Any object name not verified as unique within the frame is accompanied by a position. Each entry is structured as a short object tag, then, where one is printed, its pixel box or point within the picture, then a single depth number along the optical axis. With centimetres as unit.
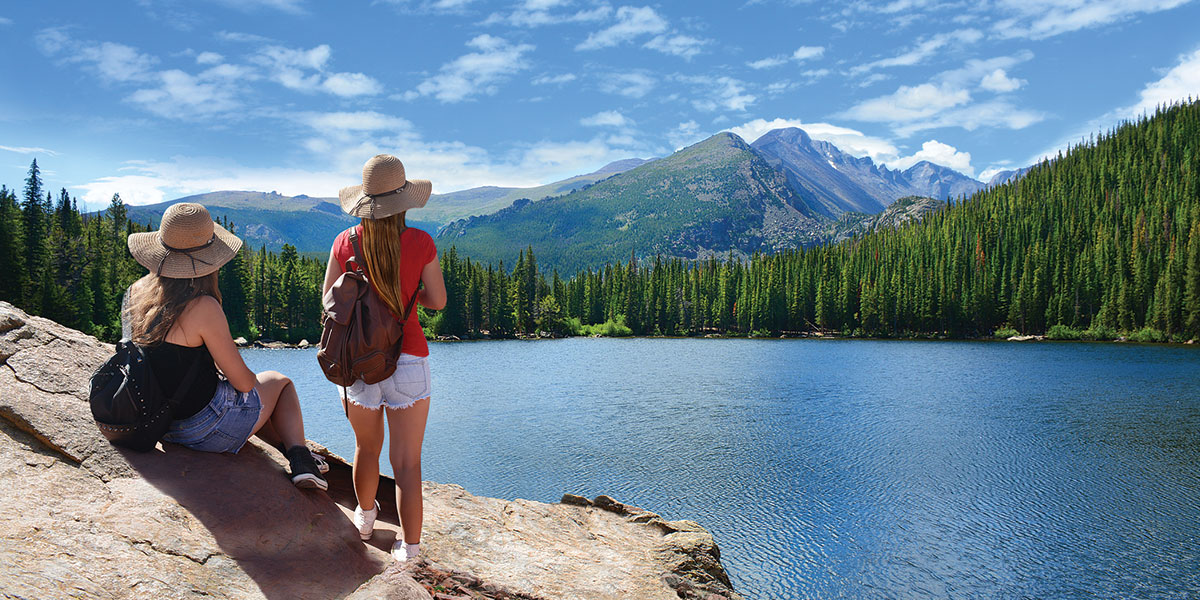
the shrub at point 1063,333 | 8738
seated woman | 466
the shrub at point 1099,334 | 8319
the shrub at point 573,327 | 11744
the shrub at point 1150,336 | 7744
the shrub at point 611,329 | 11669
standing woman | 469
